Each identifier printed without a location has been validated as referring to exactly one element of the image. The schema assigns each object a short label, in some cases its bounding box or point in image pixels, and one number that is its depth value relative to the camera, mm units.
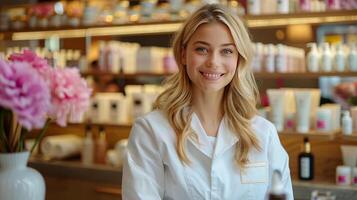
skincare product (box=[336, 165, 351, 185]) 2850
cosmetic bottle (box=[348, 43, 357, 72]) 2896
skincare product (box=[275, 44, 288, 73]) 3133
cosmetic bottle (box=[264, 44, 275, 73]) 3148
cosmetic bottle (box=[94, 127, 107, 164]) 3738
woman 1499
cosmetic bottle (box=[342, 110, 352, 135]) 2881
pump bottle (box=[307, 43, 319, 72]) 3012
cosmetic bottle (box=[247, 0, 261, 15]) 3191
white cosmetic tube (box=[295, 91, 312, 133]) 2977
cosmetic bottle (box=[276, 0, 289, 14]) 3098
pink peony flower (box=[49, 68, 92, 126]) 1243
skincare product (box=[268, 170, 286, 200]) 872
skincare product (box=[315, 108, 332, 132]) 2951
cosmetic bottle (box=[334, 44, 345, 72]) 2936
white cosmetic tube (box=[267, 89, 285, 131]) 3066
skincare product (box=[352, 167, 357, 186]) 2838
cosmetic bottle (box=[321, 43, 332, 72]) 2973
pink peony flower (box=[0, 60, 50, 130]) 1068
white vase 1273
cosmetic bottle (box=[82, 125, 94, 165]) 3760
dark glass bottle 2994
